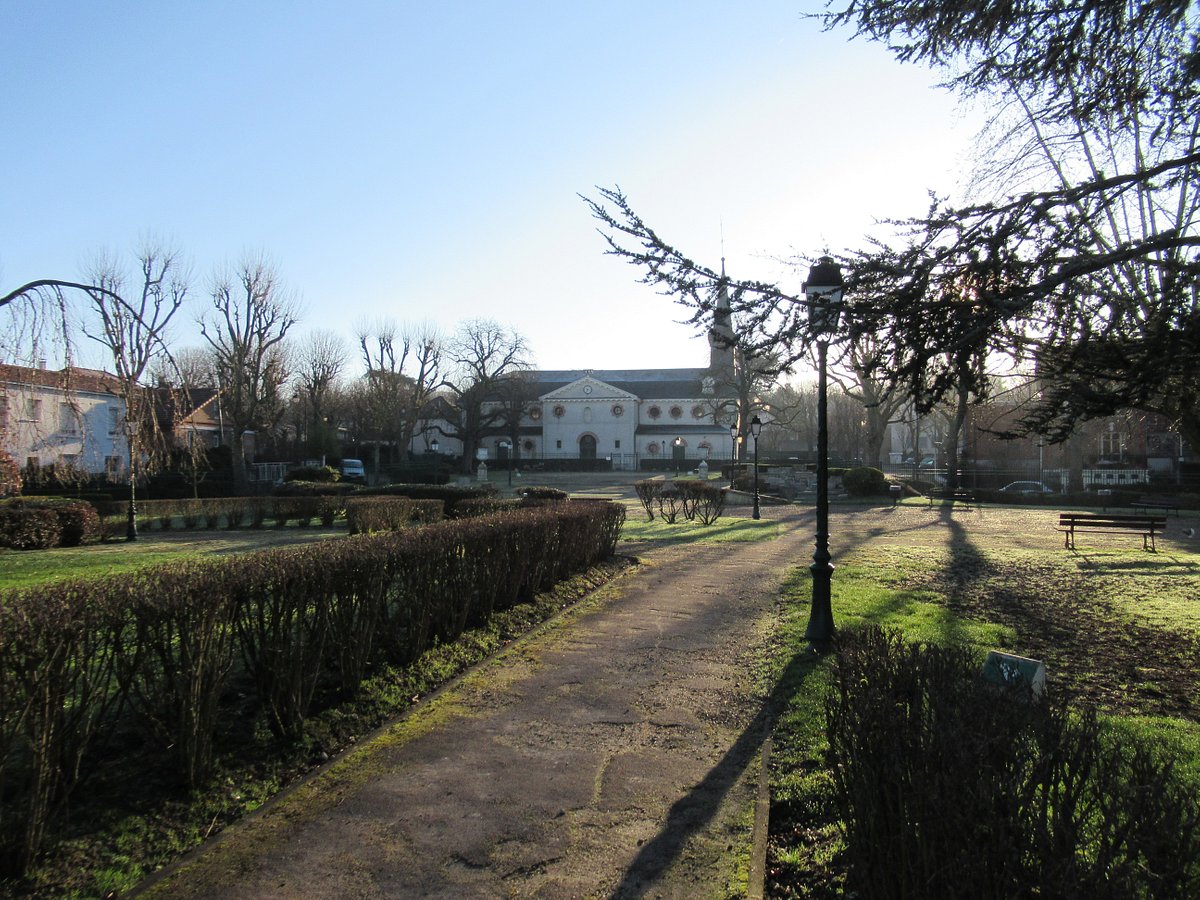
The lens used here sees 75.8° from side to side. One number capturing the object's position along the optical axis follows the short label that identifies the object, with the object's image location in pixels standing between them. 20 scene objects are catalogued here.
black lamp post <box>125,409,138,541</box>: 17.61
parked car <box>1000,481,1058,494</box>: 36.22
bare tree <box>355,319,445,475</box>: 54.97
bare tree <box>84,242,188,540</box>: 13.12
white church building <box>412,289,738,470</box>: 74.44
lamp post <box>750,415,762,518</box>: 25.11
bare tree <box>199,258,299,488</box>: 42.22
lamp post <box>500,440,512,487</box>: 76.99
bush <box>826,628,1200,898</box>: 1.83
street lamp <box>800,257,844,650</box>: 5.89
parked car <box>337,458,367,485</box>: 51.50
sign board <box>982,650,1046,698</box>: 3.98
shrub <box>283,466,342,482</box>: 40.34
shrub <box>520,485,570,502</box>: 23.48
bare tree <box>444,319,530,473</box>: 65.38
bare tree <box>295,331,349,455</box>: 52.75
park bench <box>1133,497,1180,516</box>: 26.73
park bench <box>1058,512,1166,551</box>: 16.17
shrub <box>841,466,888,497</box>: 36.09
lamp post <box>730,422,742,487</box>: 42.86
